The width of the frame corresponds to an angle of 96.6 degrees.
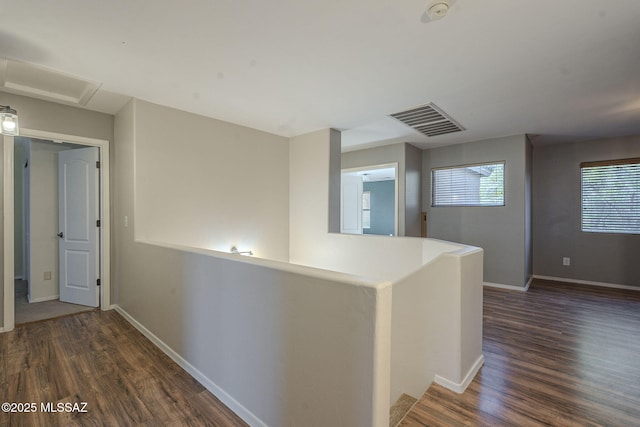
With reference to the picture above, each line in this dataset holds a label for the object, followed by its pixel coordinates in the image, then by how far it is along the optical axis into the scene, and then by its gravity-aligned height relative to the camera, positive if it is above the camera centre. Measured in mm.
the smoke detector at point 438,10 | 1630 +1188
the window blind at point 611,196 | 4496 +258
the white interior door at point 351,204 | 5596 +170
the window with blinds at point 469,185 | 4797 +481
